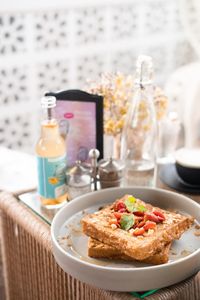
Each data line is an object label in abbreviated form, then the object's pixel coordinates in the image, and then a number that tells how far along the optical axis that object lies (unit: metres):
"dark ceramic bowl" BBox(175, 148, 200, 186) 1.23
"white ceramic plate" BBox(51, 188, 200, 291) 0.87
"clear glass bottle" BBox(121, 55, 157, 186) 1.27
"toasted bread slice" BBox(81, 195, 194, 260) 0.91
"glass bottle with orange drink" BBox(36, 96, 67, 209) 1.14
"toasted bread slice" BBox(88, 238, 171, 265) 0.94
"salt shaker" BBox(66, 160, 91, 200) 1.18
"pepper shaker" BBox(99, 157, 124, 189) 1.19
